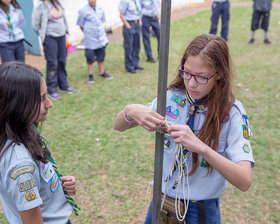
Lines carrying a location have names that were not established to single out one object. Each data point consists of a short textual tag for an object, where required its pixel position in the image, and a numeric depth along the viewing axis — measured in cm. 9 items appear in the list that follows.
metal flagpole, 108
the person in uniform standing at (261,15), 789
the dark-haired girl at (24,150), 126
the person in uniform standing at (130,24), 636
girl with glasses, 144
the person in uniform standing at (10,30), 451
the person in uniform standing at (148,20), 689
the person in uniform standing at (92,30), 564
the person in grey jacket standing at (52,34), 486
